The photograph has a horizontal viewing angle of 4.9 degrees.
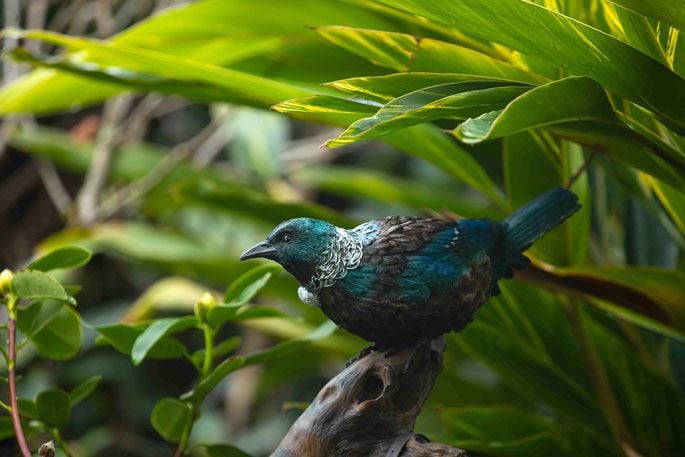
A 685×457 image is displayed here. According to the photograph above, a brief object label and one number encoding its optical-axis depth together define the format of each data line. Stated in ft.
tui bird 19.11
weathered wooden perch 19.21
